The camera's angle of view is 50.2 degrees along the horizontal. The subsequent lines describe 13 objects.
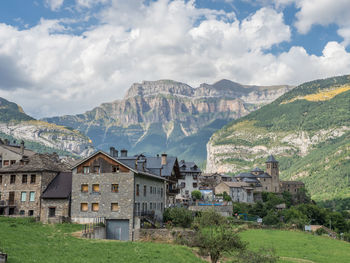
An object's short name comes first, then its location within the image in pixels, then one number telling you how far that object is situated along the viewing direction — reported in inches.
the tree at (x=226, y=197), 4180.9
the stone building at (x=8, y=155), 3107.8
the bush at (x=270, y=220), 3400.6
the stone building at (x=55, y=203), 2090.3
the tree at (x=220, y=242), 1298.0
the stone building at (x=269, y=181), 6005.9
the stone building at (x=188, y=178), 4065.0
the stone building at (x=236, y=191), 4785.9
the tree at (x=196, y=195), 3747.5
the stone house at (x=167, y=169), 2759.1
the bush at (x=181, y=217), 2208.4
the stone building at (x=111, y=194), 1978.3
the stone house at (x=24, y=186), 2148.1
